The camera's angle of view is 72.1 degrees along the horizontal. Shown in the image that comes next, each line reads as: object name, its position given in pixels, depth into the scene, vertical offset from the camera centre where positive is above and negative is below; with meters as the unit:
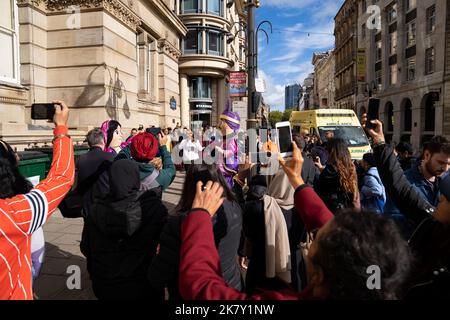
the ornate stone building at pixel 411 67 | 24.05 +6.94
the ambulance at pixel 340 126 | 12.73 +0.65
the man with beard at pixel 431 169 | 2.85 -0.28
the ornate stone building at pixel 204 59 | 31.30 +8.47
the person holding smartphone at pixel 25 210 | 1.48 -0.34
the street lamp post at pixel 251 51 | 7.50 +2.27
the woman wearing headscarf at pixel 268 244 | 2.82 -0.95
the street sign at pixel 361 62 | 30.67 +7.83
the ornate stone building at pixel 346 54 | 43.66 +13.41
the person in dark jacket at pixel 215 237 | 1.95 -0.63
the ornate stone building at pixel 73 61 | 8.88 +2.97
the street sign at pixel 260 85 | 9.01 +1.66
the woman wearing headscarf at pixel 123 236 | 2.30 -0.72
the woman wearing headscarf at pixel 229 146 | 4.45 -0.07
